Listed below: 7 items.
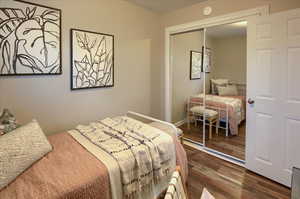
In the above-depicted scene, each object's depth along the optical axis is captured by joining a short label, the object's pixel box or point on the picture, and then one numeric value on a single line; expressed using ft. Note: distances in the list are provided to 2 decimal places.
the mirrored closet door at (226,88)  9.13
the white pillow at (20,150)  3.89
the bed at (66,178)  3.67
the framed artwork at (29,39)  6.16
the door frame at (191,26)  7.76
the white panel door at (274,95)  6.59
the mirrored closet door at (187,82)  11.05
